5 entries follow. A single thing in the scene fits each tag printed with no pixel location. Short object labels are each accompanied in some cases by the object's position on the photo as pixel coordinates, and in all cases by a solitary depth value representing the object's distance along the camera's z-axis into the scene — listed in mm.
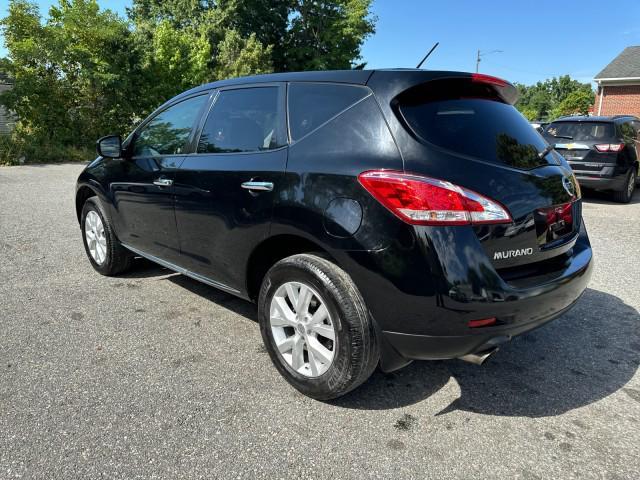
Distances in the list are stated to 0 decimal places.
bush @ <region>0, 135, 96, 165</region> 15398
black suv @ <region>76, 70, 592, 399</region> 2098
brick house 26906
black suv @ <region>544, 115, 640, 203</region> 8555
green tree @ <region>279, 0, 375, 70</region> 37031
